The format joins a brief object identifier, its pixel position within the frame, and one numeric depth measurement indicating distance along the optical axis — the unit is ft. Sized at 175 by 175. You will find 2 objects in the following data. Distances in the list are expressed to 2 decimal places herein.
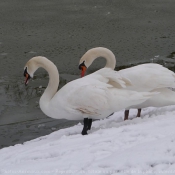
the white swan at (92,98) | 28.42
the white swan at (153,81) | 30.18
